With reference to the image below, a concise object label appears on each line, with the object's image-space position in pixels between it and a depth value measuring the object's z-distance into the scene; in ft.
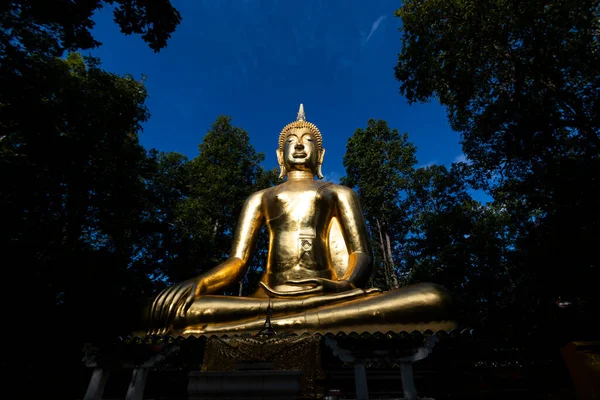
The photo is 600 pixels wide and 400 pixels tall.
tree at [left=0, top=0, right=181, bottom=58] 18.93
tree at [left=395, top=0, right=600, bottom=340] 24.62
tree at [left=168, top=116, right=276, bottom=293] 44.68
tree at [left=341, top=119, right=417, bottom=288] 52.29
